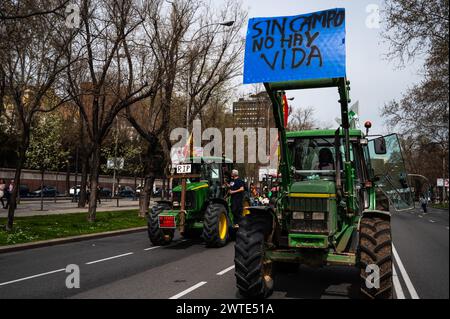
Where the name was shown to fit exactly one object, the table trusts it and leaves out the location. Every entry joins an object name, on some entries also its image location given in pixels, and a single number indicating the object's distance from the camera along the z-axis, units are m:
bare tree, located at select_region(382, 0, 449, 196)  19.89
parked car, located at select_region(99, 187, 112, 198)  53.48
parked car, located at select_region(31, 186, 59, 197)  47.42
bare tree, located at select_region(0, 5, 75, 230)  13.59
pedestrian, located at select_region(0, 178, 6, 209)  29.70
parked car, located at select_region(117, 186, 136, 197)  59.47
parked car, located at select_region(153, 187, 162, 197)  66.57
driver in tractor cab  7.30
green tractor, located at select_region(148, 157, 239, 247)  12.12
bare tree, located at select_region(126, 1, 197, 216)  19.59
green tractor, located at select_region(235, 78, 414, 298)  5.73
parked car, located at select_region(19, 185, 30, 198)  46.78
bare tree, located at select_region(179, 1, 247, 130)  23.50
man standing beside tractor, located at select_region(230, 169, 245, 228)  13.36
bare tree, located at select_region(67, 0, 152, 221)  16.39
